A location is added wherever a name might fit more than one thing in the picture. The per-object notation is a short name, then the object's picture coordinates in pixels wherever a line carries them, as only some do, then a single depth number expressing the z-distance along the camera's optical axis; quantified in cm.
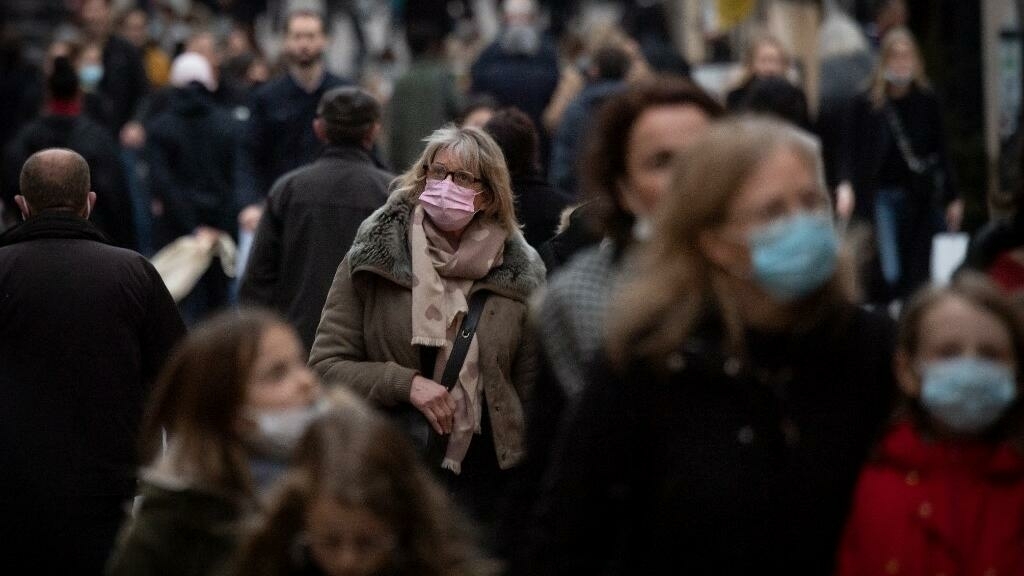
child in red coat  777
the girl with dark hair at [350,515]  771
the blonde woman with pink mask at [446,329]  1341
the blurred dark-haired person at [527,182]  1714
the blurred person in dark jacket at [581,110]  2498
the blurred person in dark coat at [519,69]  3062
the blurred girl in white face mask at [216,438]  812
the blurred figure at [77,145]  2508
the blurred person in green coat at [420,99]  3128
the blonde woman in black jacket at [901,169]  2606
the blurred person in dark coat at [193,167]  2737
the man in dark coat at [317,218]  1741
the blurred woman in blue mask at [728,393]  753
